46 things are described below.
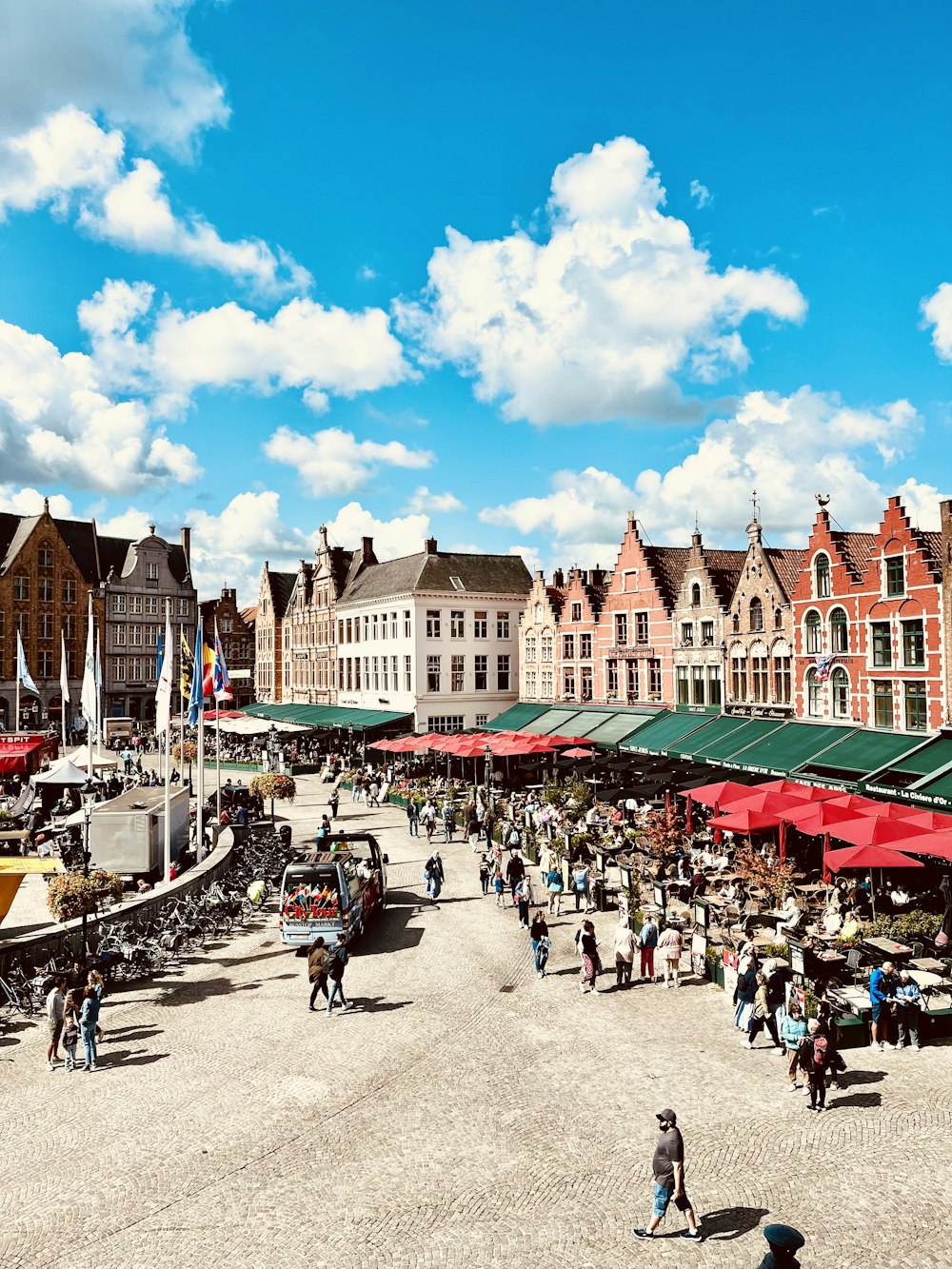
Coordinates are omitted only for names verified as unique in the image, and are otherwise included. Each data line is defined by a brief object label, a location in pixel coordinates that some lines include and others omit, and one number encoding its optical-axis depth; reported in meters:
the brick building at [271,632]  83.44
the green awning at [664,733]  39.06
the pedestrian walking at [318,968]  17.12
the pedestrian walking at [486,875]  27.38
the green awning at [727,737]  35.12
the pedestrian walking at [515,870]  25.14
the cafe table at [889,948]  17.79
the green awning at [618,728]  42.59
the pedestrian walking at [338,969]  17.00
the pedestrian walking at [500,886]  26.40
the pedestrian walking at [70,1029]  14.91
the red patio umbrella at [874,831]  20.55
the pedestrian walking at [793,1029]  14.69
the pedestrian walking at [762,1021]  15.45
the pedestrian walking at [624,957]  18.86
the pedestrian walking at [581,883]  24.91
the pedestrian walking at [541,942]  19.31
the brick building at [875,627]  29.77
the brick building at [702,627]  41.69
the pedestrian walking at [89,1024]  14.81
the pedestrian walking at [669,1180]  9.92
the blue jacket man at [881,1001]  15.38
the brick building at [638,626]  45.47
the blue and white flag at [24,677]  42.66
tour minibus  20.44
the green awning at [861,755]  29.14
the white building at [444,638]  59.69
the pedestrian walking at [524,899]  22.75
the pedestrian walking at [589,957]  18.25
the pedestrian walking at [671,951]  18.58
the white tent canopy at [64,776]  36.31
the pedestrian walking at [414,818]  36.88
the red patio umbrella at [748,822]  23.62
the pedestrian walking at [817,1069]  12.80
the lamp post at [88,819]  21.21
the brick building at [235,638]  94.06
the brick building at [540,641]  55.34
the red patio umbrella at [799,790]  25.75
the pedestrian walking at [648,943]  19.02
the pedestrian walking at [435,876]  26.23
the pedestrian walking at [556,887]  24.39
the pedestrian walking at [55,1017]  15.09
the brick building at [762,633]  37.28
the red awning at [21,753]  41.94
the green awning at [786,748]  31.72
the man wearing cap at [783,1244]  6.80
